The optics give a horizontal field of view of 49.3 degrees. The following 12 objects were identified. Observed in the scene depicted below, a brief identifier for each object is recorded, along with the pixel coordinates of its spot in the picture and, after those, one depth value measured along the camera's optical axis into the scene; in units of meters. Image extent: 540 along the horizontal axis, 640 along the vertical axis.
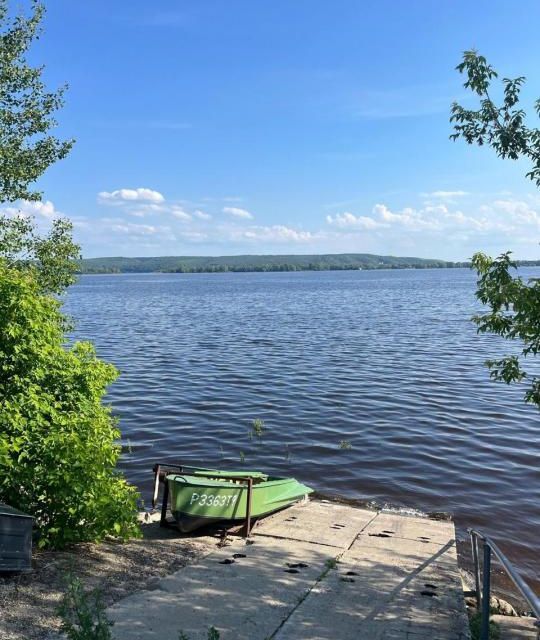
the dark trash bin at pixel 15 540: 6.73
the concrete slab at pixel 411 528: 10.62
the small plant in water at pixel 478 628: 6.90
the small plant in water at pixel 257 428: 18.91
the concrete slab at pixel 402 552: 9.24
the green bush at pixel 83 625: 3.58
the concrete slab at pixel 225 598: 6.29
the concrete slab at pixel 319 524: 10.26
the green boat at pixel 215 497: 9.94
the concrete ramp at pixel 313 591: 6.49
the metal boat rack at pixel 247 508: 10.42
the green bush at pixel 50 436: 7.78
